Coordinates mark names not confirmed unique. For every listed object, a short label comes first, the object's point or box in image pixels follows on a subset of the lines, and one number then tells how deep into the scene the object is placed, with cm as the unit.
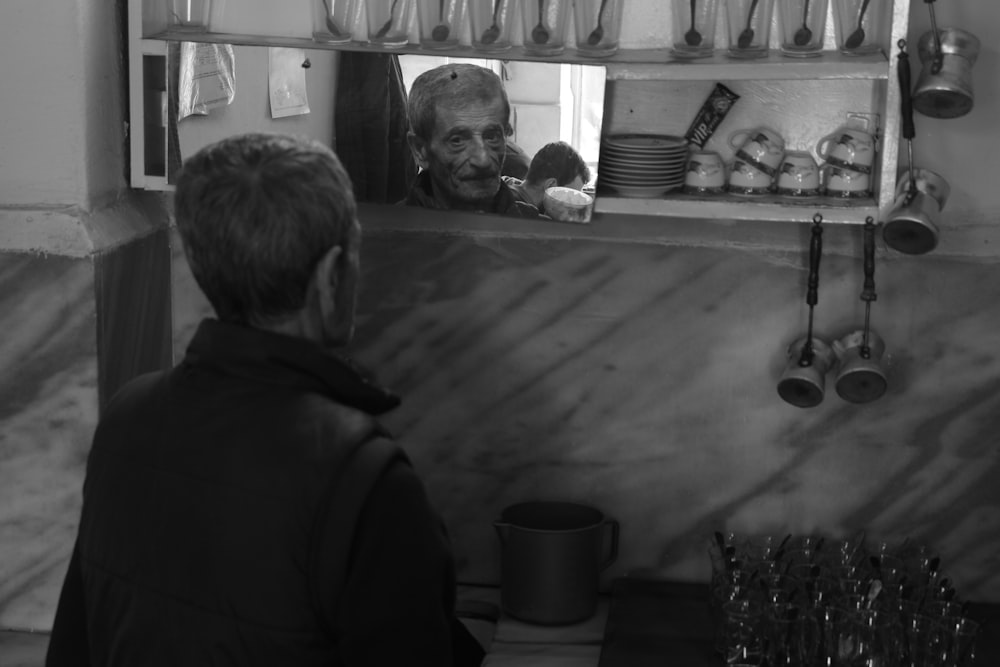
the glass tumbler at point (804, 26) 198
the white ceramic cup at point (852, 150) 204
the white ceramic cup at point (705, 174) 209
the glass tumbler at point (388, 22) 211
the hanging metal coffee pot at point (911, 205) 192
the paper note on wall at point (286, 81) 215
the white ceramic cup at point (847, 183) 205
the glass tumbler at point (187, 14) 222
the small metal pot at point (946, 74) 190
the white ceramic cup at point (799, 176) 207
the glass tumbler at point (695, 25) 202
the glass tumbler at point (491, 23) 206
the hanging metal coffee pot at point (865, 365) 207
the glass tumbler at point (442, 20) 208
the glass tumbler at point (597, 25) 206
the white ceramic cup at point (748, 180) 208
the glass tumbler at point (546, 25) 206
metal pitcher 216
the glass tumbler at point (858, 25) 198
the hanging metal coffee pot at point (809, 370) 210
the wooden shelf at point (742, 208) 202
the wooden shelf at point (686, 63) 193
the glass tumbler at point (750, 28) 200
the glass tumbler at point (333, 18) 212
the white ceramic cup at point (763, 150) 208
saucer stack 207
